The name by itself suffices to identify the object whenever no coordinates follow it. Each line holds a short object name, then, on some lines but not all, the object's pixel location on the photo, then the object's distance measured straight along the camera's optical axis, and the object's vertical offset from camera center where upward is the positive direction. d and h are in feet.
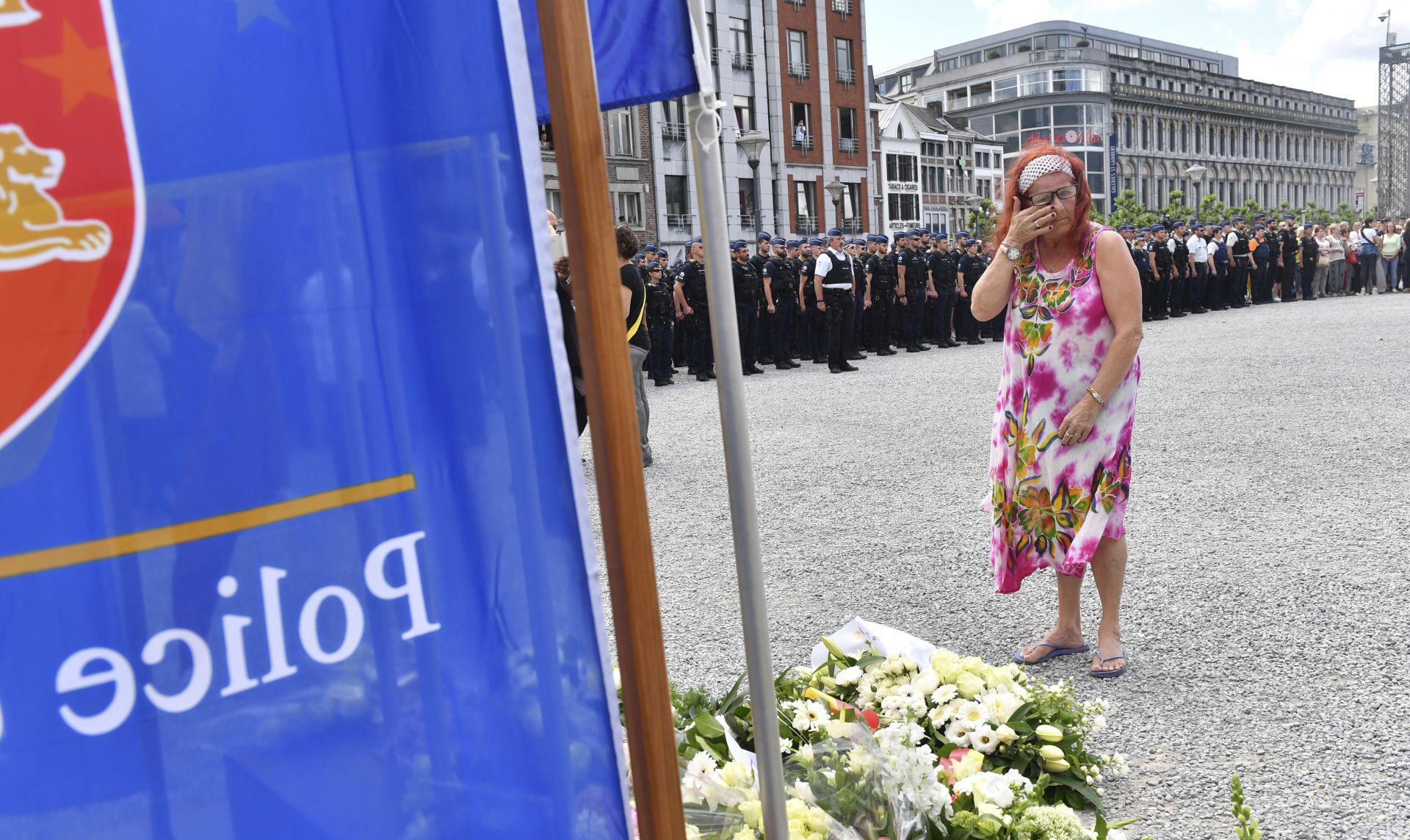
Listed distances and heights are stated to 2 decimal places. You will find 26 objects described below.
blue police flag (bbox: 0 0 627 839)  4.09 -0.68
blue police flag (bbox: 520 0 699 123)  5.95 +0.85
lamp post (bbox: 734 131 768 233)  67.92 +3.40
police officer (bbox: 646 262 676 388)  54.70 -4.88
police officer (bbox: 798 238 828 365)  60.03 -5.83
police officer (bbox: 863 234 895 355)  63.77 -5.34
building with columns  326.03 +18.24
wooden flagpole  4.87 -0.76
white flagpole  6.00 -1.21
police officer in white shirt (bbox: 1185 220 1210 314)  82.64 -6.84
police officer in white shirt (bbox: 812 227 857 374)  54.95 -4.32
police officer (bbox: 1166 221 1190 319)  80.33 -6.89
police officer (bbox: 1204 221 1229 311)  84.89 -7.55
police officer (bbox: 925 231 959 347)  66.90 -5.55
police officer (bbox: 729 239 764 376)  56.95 -4.47
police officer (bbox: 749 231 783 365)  59.47 -5.18
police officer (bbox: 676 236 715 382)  57.31 -4.38
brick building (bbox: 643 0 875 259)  138.21 +10.18
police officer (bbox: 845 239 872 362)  61.36 -5.21
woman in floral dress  12.60 -2.09
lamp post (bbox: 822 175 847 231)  124.49 +0.49
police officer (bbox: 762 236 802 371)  59.59 -4.75
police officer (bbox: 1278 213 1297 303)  90.43 -7.76
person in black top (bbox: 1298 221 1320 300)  92.53 -7.90
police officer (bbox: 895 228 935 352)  65.21 -5.24
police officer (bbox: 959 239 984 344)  69.62 -5.68
